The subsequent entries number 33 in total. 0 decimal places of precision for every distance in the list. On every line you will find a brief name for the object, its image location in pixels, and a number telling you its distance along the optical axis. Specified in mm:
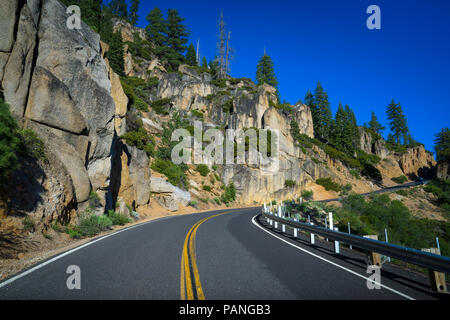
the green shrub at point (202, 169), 42875
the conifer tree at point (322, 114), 80625
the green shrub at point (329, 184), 56538
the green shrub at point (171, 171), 31534
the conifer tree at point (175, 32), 79750
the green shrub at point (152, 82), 60688
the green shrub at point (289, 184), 53716
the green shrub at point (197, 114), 55419
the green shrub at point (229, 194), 41672
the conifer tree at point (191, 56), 80562
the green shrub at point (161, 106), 54153
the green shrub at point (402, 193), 46394
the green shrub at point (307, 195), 51750
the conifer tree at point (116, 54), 47125
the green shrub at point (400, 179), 69769
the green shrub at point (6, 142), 7797
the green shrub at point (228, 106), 59928
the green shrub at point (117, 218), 15070
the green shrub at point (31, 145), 10031
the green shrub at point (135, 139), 24500
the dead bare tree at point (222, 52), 76844
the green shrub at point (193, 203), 31347
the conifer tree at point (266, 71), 85688
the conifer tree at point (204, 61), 82844
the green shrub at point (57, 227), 9867
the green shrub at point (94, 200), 13516
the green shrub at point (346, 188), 54856
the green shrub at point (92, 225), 10969
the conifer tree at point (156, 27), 79550
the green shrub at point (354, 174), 63938
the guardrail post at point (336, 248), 7680
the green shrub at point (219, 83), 67688
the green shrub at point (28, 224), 8474
